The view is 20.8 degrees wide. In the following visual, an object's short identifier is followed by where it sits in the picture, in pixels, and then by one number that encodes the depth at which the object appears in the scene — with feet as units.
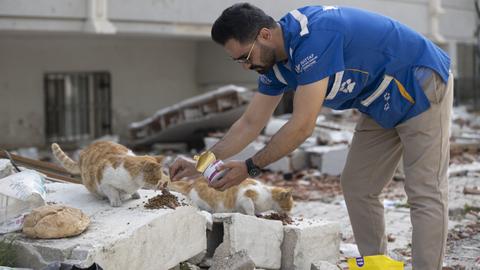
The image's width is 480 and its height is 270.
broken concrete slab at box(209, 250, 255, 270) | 23.50
